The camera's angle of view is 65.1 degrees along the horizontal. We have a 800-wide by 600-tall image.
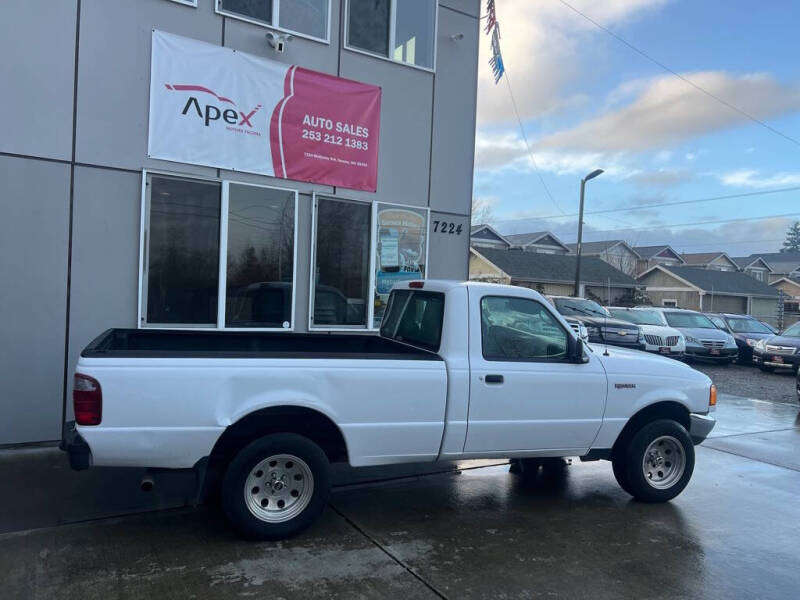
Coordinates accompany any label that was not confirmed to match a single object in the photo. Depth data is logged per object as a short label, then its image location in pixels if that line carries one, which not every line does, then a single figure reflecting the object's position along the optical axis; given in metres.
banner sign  7.64
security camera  8.23
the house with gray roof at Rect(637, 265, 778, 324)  48.12
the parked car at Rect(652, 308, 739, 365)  18.58
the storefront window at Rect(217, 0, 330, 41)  8.12
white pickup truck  4.20
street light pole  26.34
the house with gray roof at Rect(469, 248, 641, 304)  41.09
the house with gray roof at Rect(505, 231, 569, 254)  55.24
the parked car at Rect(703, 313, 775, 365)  19.73
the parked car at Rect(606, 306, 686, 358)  17.58
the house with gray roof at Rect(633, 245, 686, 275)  61.19
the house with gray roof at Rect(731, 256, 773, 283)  65.38
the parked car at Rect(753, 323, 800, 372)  16.59
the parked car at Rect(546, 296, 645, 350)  16.88
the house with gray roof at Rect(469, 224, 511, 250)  50.91
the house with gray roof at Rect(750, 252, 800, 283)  68.81
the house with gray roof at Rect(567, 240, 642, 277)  59.28
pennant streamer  10.21
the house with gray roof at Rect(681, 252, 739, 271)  64.88
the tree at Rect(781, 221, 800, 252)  122.81
